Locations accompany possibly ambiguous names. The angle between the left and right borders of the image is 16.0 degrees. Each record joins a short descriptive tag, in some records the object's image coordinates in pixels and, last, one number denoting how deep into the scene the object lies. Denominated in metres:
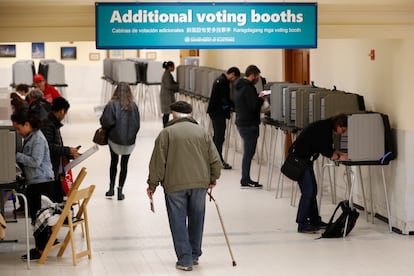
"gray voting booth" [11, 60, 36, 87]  35.77
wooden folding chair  12.73
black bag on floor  14.68
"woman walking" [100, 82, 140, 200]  17.35
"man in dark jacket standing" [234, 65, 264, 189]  19.23
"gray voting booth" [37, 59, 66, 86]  35.31
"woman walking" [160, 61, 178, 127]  29.39
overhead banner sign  13.10
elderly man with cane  12.34
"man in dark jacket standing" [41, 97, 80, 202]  14.10
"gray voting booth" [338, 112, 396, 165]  14.91
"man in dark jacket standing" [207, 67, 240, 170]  21.64
